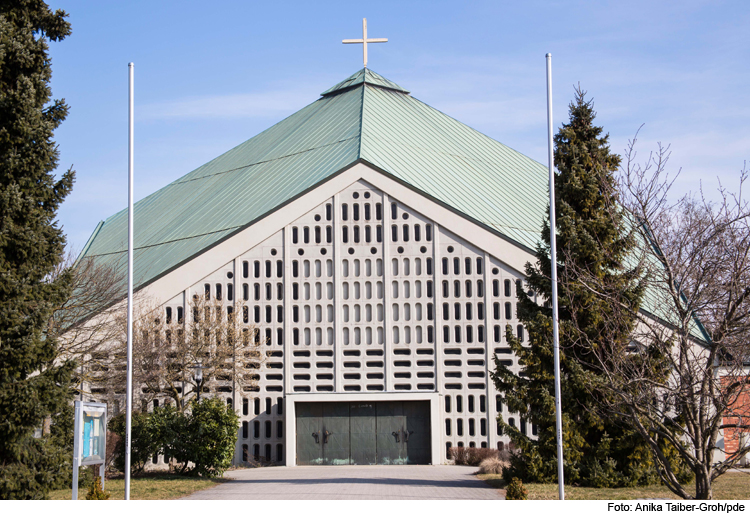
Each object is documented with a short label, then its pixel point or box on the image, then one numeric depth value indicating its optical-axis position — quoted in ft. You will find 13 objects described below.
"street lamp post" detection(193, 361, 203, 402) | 102.69
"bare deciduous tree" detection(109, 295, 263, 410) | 103.45
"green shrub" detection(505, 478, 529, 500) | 60.03
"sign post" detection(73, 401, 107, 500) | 54.80
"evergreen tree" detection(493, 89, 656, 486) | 75.05
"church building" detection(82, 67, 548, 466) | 112.06
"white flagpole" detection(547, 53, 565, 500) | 64.75
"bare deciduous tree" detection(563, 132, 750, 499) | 53.47
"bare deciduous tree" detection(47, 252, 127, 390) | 93.30
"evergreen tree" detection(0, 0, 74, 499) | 60.54
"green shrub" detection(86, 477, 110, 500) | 58.49
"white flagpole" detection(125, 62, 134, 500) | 63.97
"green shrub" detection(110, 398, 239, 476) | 85.92
